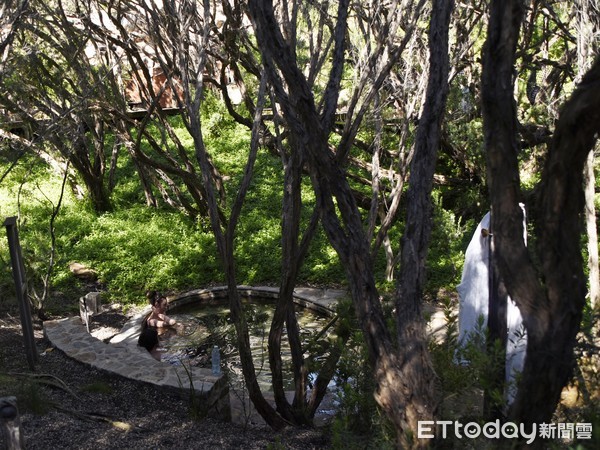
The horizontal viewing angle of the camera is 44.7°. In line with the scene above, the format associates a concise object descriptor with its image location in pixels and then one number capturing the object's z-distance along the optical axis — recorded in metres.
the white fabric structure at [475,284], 6.15
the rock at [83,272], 10.84
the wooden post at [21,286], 6.66
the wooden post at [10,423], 4.10
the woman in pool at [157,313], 8.66
